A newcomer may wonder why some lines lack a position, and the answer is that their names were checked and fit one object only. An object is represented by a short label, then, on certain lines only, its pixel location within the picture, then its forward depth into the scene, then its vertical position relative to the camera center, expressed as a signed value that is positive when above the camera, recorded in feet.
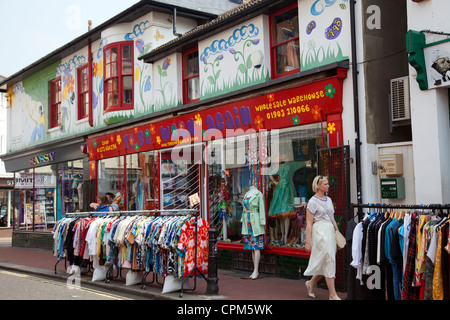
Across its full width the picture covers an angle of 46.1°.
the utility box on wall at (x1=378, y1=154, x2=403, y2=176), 29.35 +1.20
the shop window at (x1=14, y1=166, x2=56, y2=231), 68.23 -0.51
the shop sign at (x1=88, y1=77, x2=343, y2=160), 33.06 +5.40
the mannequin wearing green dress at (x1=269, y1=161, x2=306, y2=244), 36.14 -0.63
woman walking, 26.50 -2.43
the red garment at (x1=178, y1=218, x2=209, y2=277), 29.37 -3.02
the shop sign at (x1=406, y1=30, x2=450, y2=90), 27.25 +6.59
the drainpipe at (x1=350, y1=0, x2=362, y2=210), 30.53 +4.80
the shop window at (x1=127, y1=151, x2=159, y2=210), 50.06 +1.19
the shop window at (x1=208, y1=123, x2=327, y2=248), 35.12 +0.87
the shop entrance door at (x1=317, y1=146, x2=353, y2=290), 30.03 +0.03
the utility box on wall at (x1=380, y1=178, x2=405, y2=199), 29.40 -0.12
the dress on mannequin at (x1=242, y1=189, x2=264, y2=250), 36.14 -3.32
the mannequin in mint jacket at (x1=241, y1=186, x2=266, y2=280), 36.17 -2.35
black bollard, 29.43 -4.24
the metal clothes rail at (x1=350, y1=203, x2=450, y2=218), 21.04 -0.88
